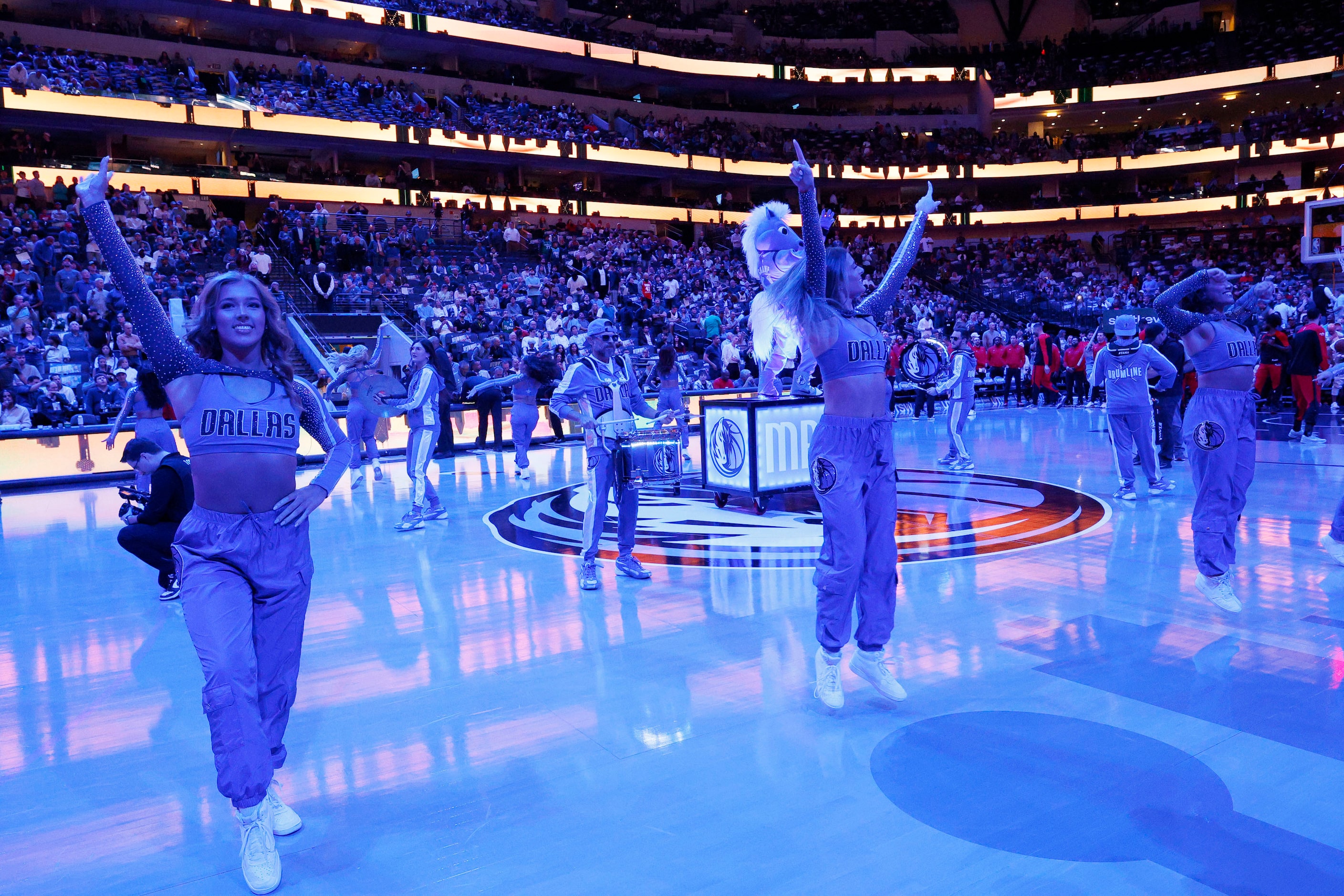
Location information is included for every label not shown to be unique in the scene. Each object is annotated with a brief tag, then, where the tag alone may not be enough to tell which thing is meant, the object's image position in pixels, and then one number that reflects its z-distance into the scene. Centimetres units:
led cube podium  855
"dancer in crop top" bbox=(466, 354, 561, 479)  1227
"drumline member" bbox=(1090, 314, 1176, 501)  877
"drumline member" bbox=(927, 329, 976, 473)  1112
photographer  593
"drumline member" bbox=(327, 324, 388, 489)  929
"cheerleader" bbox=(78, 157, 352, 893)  264
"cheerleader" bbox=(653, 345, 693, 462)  948
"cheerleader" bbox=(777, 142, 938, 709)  372
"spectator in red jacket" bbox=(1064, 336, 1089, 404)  2062
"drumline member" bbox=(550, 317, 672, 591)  607
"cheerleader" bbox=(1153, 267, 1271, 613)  506
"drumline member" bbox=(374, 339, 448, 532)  899
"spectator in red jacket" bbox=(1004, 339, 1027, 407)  2175
